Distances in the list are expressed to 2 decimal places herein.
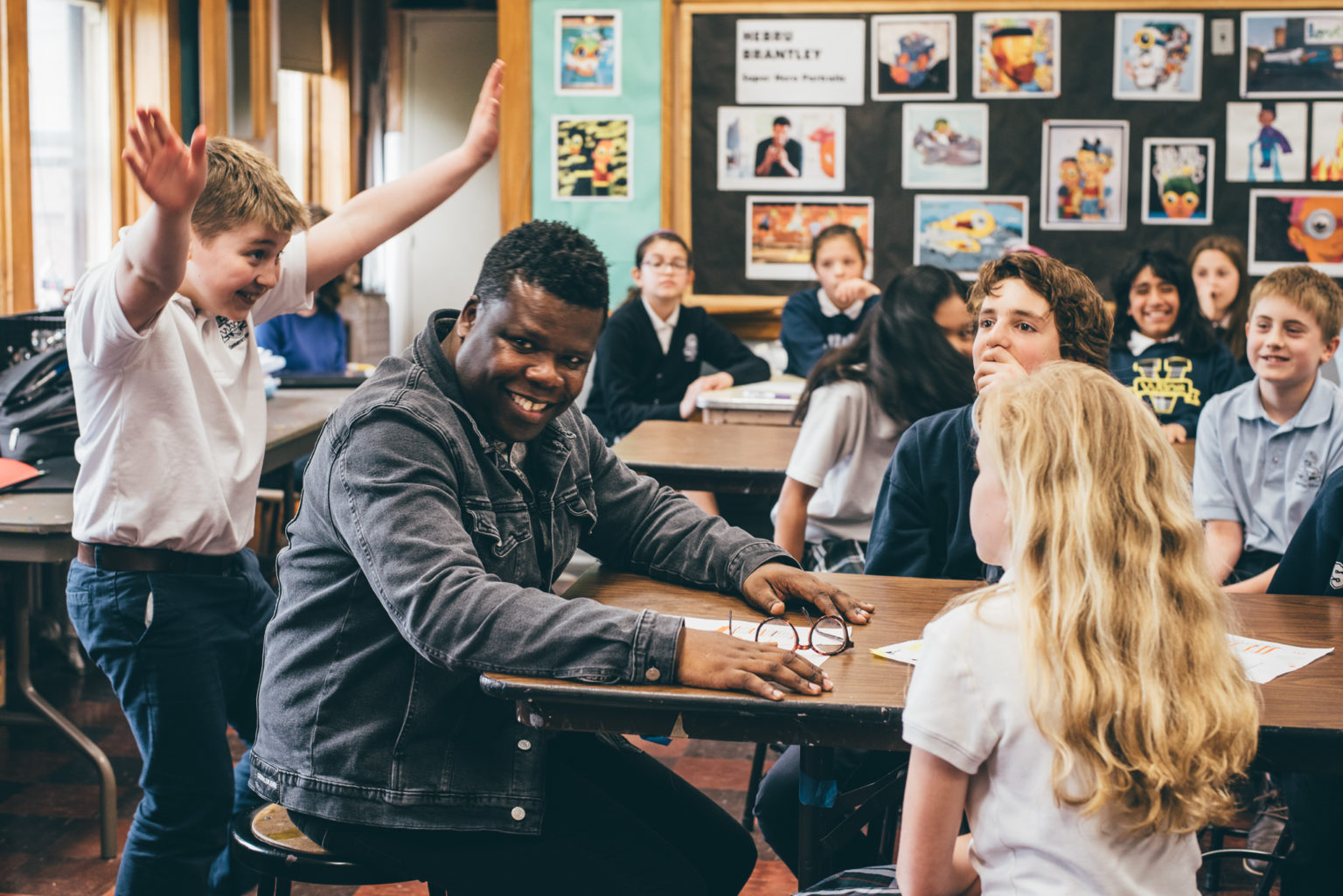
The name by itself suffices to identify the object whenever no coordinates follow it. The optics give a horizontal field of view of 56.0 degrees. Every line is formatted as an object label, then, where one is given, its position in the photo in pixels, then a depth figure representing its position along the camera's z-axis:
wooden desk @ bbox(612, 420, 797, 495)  3.19
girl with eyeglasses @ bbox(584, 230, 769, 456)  4.77
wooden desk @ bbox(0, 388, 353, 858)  2.56
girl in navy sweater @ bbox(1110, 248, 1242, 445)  4.09
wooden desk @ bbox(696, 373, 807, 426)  4.36
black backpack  3.10
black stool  1.62
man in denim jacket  1.48
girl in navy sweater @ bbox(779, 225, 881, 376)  5.08
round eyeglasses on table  1.63
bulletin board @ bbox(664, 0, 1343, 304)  5.37
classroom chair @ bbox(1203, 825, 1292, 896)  2.06
